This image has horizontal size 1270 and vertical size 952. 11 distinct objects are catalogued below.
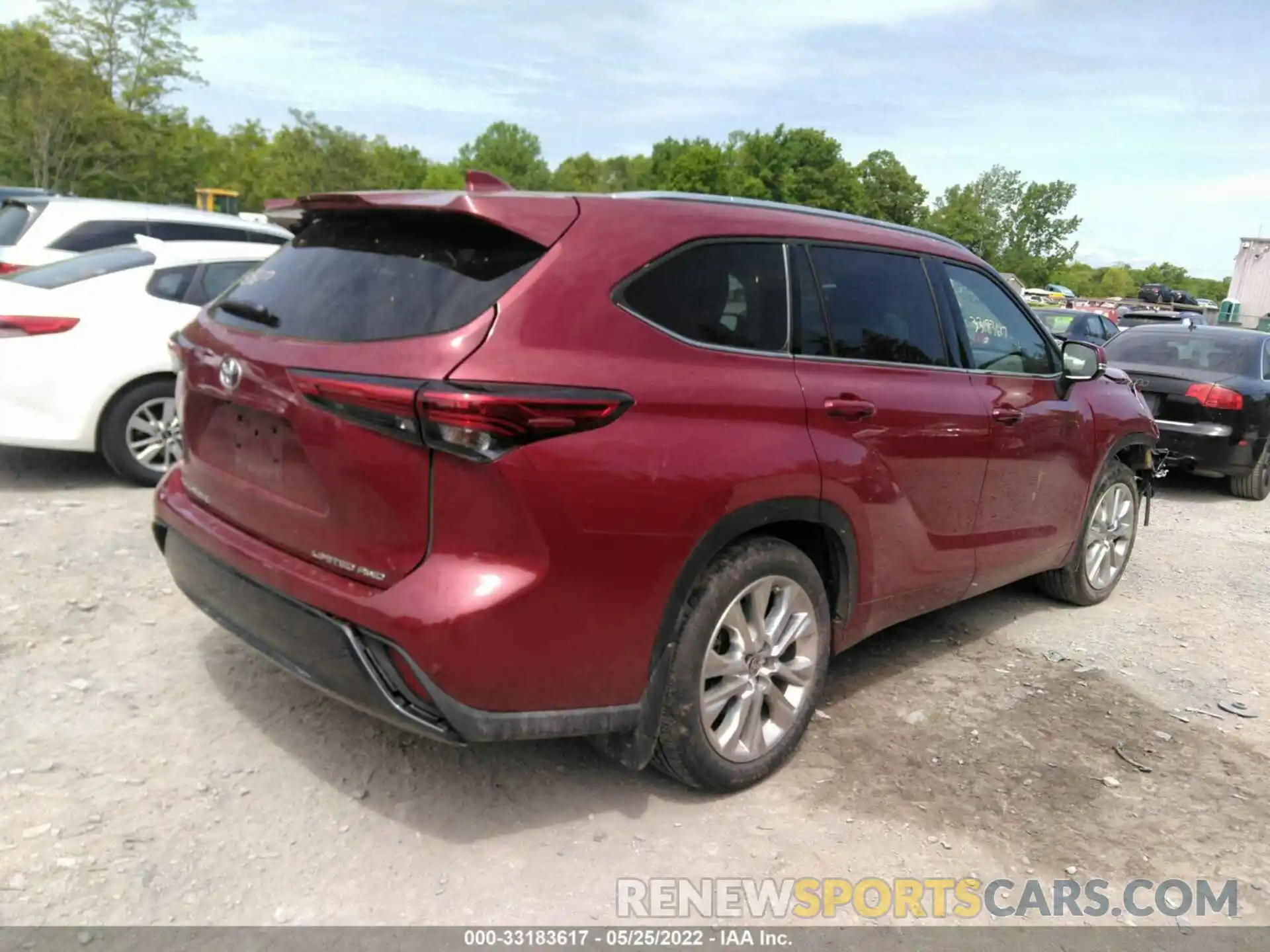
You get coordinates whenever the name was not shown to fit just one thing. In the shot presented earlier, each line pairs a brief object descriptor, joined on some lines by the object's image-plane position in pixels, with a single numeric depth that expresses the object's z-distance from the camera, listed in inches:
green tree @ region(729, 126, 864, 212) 2896.2
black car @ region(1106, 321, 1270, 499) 328.8
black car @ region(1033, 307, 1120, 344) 605.6
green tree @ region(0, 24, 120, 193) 1250.6
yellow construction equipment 1050.1
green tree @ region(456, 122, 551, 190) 3479.3
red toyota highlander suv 97.0
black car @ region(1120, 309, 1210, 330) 844.0
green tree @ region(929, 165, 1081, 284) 2849.4
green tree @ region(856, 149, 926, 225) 3021.7
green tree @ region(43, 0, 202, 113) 1509.6
